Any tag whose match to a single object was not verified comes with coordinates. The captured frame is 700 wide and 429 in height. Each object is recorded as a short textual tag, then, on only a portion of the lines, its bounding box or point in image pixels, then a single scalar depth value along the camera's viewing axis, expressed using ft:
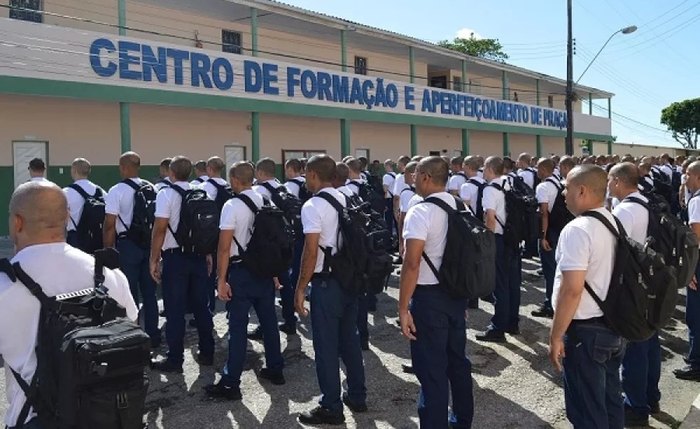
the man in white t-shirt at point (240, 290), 15.99
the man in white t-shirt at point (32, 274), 7.34
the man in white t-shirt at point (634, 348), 14.17
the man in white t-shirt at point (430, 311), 12.48
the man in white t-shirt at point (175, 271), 17.76
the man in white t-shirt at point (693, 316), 17.25
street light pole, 86.15
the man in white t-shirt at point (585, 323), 10.50
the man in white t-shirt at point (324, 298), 14.39
